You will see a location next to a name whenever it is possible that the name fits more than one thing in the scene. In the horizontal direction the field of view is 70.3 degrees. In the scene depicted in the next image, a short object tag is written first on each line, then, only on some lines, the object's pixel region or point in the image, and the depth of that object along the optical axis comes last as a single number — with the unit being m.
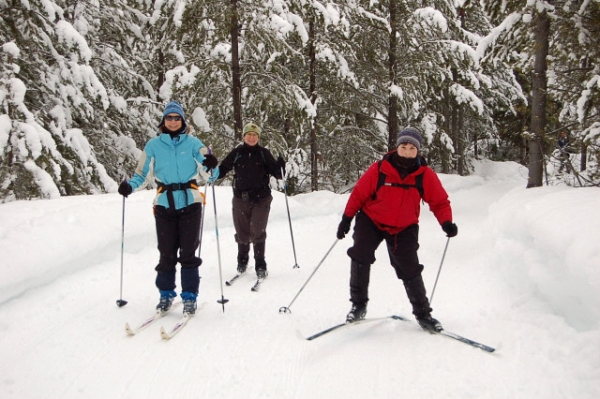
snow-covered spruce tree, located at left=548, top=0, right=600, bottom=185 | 8.45
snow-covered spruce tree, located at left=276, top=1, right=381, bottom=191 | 13.42
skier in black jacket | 6.29
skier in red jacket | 4.19
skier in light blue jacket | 4.69
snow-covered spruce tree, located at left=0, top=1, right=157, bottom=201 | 8.62
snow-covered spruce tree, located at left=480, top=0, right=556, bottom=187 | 9.86
